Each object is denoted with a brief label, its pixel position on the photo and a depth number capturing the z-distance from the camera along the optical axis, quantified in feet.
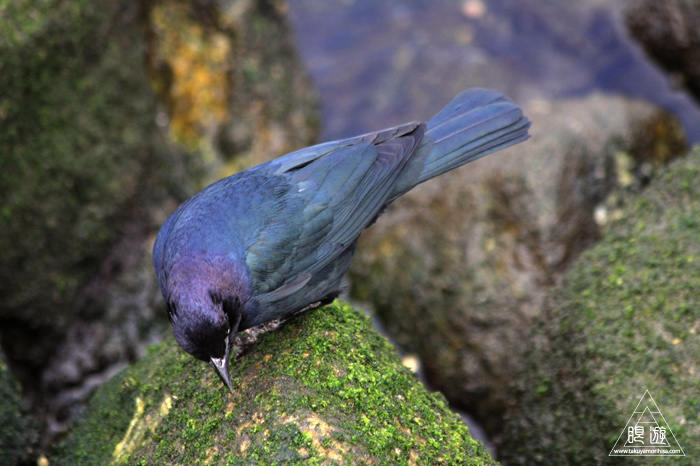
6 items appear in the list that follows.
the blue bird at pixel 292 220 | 20.65
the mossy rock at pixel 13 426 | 24.94
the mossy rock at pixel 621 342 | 22.99
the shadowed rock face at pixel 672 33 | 43.21
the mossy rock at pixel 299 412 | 19.12
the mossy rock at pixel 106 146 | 33.32
